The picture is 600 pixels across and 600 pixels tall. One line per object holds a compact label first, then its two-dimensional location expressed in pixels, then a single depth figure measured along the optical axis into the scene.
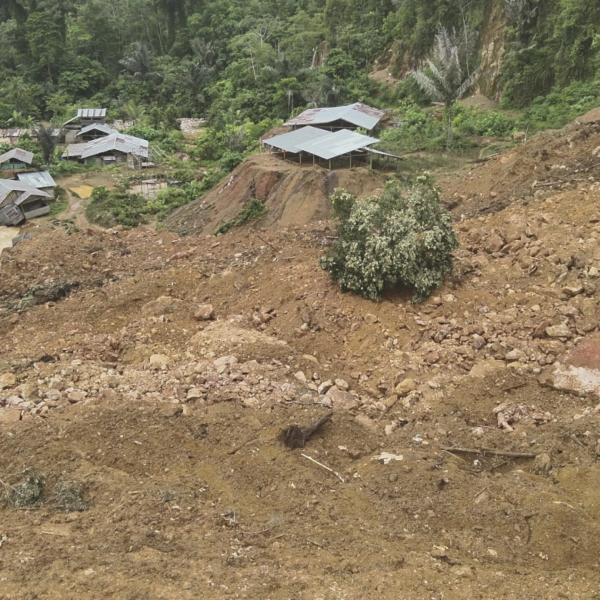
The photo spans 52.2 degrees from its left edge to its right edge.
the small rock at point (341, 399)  8.28
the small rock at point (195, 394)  8.16
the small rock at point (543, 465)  6.59
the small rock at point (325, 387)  8.60
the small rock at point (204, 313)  11.24
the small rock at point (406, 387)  8.51
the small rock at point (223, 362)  8.96
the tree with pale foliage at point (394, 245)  10.09
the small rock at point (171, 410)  7.69
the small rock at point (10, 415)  7.76
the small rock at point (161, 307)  11.77
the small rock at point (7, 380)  8.80
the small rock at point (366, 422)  7.91
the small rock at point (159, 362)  9.36
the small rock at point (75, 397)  8.29
